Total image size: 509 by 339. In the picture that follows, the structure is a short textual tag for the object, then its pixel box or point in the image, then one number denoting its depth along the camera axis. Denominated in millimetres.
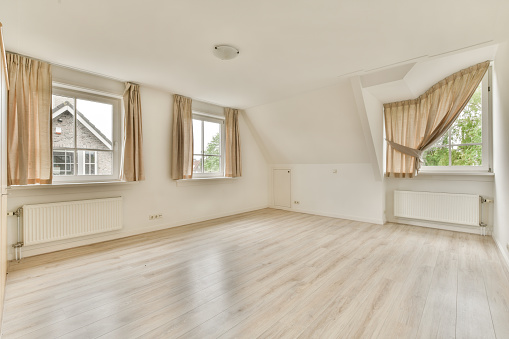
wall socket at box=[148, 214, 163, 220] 4051
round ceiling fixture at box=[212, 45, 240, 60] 2611
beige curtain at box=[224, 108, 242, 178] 5188
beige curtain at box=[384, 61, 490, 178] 3576
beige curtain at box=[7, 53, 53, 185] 2725
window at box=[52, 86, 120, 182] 3258
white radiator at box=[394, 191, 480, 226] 3777
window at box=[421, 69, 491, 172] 3857
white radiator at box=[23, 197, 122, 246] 2891
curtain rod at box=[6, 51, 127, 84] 2929
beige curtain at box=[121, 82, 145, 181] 3631
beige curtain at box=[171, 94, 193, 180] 4234
